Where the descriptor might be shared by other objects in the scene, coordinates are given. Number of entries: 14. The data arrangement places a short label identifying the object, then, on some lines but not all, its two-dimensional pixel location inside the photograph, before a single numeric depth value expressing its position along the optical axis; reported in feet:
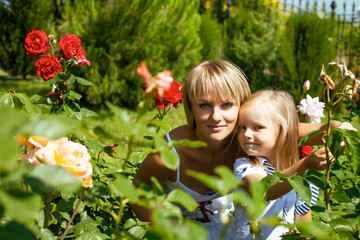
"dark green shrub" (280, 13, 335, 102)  19.25
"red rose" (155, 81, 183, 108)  6.23
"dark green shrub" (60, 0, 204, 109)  19.75
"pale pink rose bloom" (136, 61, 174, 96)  2.25
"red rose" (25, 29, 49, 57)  6.45
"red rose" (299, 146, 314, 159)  6.15
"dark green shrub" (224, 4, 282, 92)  23.70
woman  5.58
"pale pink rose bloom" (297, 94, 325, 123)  5.79
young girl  5.38
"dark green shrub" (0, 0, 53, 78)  31.48
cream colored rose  2.58
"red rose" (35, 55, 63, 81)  6.23
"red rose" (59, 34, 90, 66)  6.13
